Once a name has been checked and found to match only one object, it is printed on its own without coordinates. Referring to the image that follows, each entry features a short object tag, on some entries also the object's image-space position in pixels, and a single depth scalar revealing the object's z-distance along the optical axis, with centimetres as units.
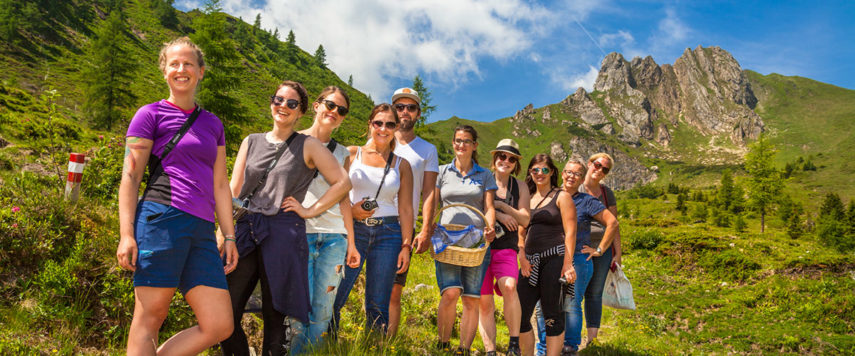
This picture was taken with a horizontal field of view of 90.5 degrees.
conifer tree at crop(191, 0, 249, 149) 2205
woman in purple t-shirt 216
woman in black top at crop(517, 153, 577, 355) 465
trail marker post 510
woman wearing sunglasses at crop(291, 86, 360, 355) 323
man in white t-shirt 428
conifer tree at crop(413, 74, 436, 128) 3881
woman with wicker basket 427
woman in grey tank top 296
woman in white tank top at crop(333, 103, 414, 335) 373
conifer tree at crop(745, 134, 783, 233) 4412
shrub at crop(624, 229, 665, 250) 1817
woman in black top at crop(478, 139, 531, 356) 457
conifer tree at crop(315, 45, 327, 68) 15000
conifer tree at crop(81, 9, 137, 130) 4759
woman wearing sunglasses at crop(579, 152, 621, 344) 579
